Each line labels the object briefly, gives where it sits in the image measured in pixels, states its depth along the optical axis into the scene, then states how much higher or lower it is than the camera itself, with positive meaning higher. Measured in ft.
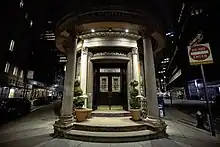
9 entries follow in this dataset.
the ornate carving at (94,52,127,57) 31.65 +9.94
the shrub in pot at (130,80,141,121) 23.81 -2.06
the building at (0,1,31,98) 62.44 +23.29
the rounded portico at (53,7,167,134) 21.85 +9.21
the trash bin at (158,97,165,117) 34.19 -3.46
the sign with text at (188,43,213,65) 20.75 +6.52
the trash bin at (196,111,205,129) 23.93 -4.87
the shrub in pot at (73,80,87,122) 22.75 -1.79
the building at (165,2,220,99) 67.41 +34.73
